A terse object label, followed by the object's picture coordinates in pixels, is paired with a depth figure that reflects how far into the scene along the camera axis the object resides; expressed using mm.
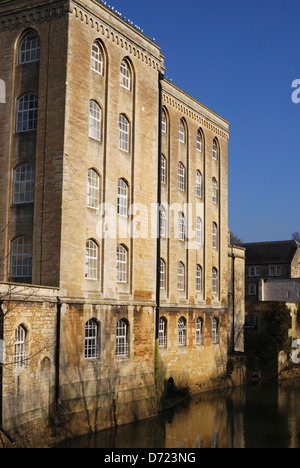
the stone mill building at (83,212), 23547
